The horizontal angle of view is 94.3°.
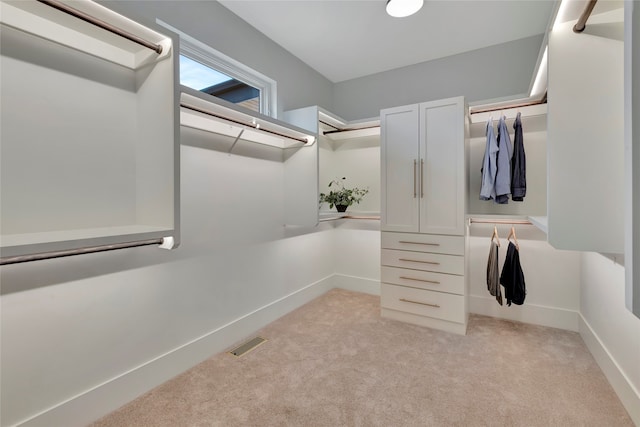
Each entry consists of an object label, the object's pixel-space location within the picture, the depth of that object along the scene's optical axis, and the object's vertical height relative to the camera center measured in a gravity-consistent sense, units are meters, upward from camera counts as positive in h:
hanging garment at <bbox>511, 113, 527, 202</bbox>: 2.58 +0.35
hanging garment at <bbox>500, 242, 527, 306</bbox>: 2.55 -0.61
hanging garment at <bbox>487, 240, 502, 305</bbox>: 2.67 -0.60
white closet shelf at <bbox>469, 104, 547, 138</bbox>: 2.58 +0.83
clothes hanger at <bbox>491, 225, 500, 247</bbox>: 2.81 -0.25
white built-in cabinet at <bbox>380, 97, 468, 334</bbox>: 2.54 -0.04
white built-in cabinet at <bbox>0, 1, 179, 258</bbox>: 1.28 +0.40
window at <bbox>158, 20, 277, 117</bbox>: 2.21 +1.13
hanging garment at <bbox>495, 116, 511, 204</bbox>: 2.57 +0.37
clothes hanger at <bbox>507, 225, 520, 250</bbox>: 2.74 -0.26
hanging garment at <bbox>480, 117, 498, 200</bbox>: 2.60 +0.37
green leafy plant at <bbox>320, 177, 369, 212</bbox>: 3.27 +0.12
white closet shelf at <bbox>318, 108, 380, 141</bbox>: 3.18 +0.93
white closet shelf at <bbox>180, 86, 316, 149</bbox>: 1.84 +0.65
